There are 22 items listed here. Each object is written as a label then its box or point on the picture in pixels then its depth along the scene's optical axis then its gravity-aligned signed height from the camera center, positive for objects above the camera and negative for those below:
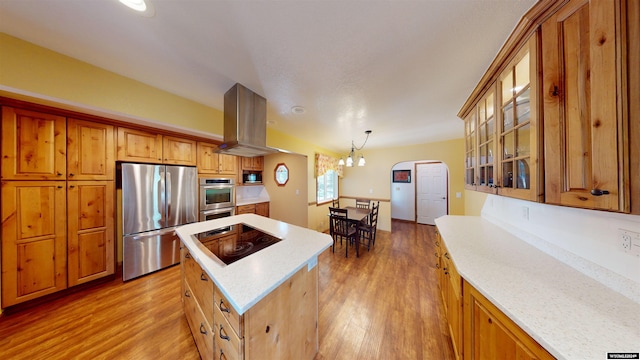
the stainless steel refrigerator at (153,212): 2.19 -0.42
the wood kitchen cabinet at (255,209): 3.62 -0.62
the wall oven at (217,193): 2.88 -0.21
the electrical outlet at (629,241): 0.81 -0.31
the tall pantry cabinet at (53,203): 1.64 -0.21
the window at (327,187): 4.29 -0.17
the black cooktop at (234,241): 1.30 -0.53
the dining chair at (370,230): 3.21 -0.94
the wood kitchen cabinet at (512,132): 0.93 +0.32
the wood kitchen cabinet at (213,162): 2.86 +0.35
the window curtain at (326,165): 4.03 +0.39
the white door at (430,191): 4.84 -0.35
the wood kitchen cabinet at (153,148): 2.20 +0.48
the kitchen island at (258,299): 0.84 -0.70
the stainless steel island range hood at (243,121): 1.77 +0.65
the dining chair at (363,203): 4.30 -0.61
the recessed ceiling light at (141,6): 0.92 +0.97
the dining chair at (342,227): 2.97 -0.90
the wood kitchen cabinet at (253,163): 3.74 +0.41
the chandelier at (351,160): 3.10 +0.39
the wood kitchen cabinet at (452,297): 1.13 -0.93
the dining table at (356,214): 3.04 -0.67
